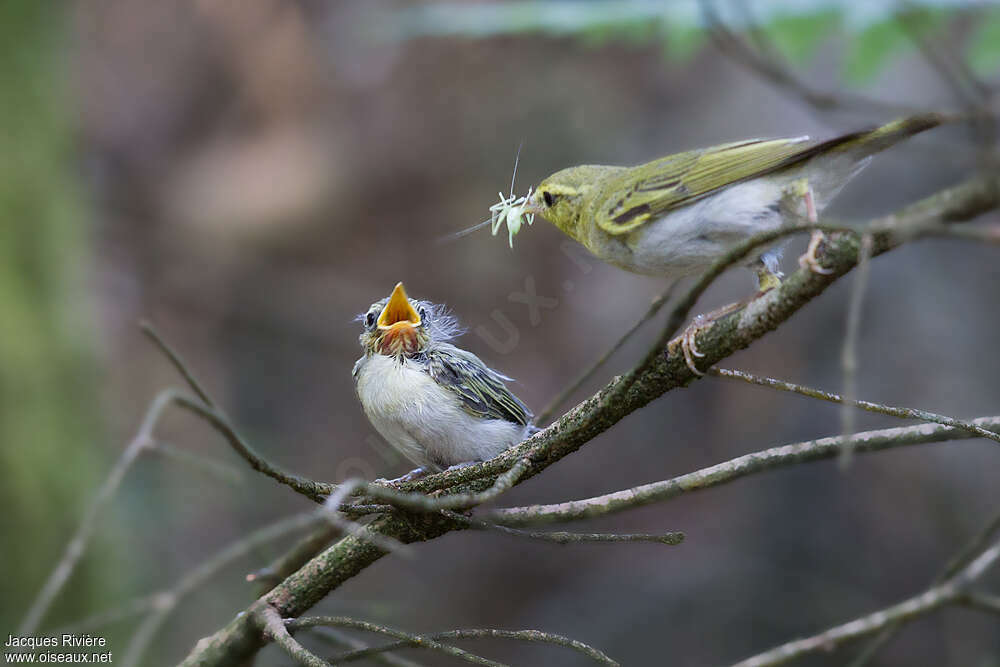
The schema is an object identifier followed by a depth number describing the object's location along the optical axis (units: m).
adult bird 6.85
